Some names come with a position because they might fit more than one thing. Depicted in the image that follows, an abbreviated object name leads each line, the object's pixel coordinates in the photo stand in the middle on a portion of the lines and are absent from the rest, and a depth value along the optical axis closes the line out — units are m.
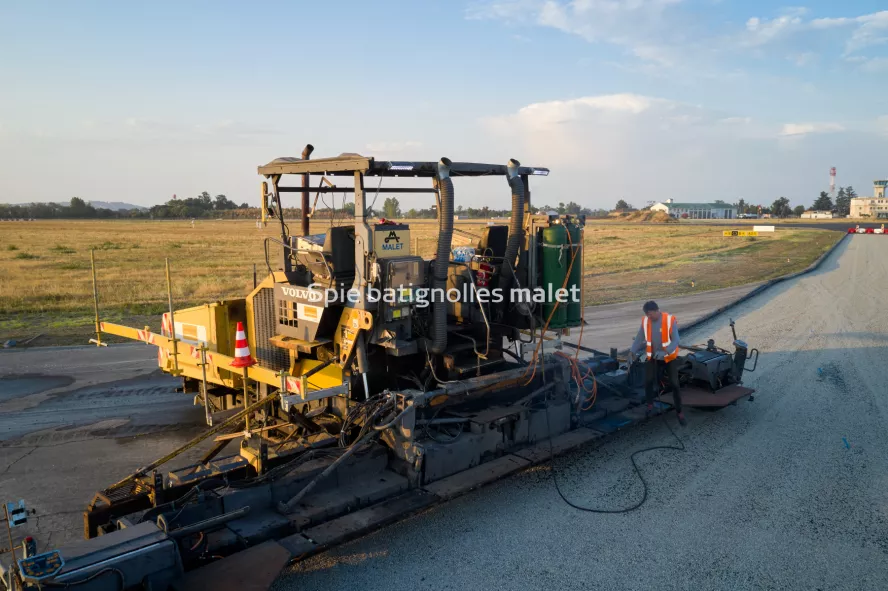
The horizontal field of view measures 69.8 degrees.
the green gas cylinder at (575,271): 7.18
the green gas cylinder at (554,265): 6.99
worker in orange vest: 8.32
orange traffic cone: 6.65
